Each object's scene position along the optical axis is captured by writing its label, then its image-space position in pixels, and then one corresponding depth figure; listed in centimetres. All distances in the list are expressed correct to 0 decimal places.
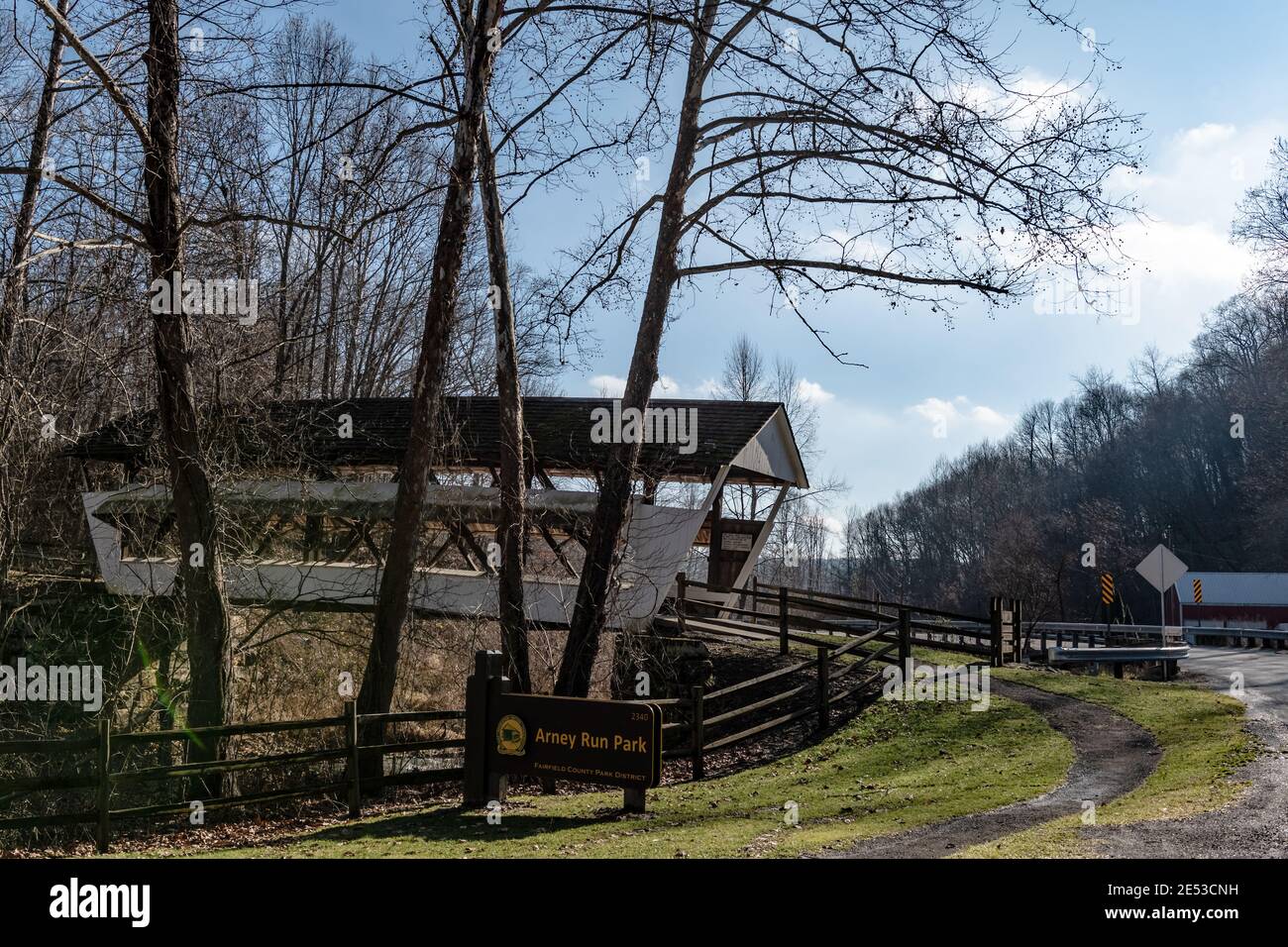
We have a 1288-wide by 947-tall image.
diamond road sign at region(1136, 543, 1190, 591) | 2144
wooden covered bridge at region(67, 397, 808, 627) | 1444
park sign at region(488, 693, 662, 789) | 958
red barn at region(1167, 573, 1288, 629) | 4175
